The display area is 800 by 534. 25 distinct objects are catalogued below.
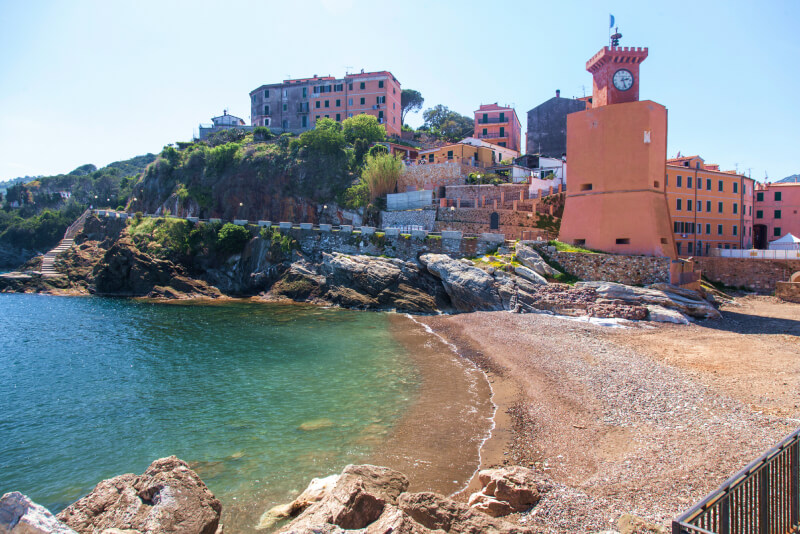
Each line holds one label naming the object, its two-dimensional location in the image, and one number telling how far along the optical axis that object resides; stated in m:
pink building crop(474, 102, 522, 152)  67.06
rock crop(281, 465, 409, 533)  6.93
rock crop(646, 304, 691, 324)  25.84
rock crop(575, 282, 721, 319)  27.10
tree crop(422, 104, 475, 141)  81.88
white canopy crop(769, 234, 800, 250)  37.08
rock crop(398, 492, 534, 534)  7.08
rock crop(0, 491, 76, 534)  6.53
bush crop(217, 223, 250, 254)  48.84
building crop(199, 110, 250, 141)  85.88
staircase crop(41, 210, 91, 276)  55.69
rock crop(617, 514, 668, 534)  6.96
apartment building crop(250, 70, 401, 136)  72.00
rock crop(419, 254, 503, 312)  31.74
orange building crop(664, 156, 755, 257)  39.72
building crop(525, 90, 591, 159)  60.74
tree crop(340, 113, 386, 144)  59.00
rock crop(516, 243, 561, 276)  32.19
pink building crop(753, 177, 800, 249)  43.41
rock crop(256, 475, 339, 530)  8.97
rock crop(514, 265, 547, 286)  31.35
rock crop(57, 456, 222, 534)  7.58
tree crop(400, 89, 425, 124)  88.69
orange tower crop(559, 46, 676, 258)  30.86
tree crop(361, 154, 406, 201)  50.19
